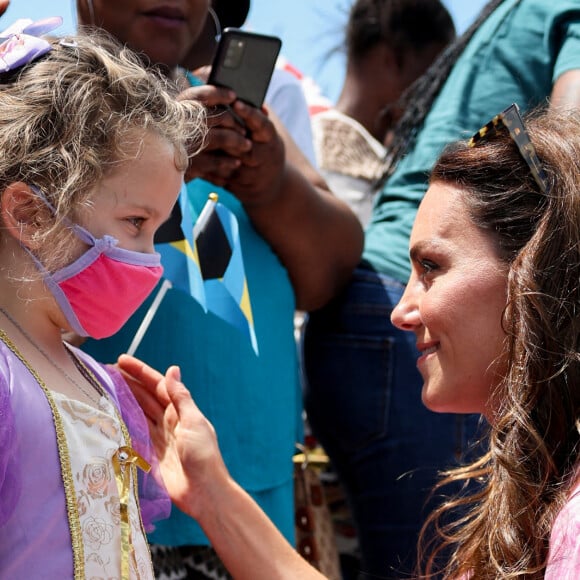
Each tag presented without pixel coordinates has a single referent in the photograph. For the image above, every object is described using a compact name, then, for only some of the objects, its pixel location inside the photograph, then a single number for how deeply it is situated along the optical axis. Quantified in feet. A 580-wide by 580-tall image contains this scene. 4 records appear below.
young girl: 5.76
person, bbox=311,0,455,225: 13.57
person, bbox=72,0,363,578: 7.75
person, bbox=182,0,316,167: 9.30
